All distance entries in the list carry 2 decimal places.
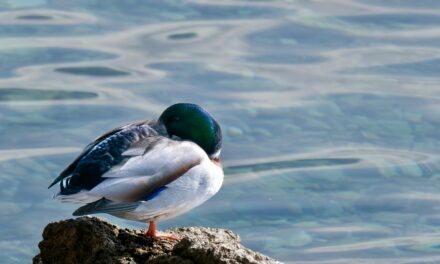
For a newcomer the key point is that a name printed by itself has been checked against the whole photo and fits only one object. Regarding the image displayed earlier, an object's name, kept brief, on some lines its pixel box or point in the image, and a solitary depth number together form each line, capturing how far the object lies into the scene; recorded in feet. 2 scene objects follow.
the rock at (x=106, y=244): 37.19
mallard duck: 38.63
